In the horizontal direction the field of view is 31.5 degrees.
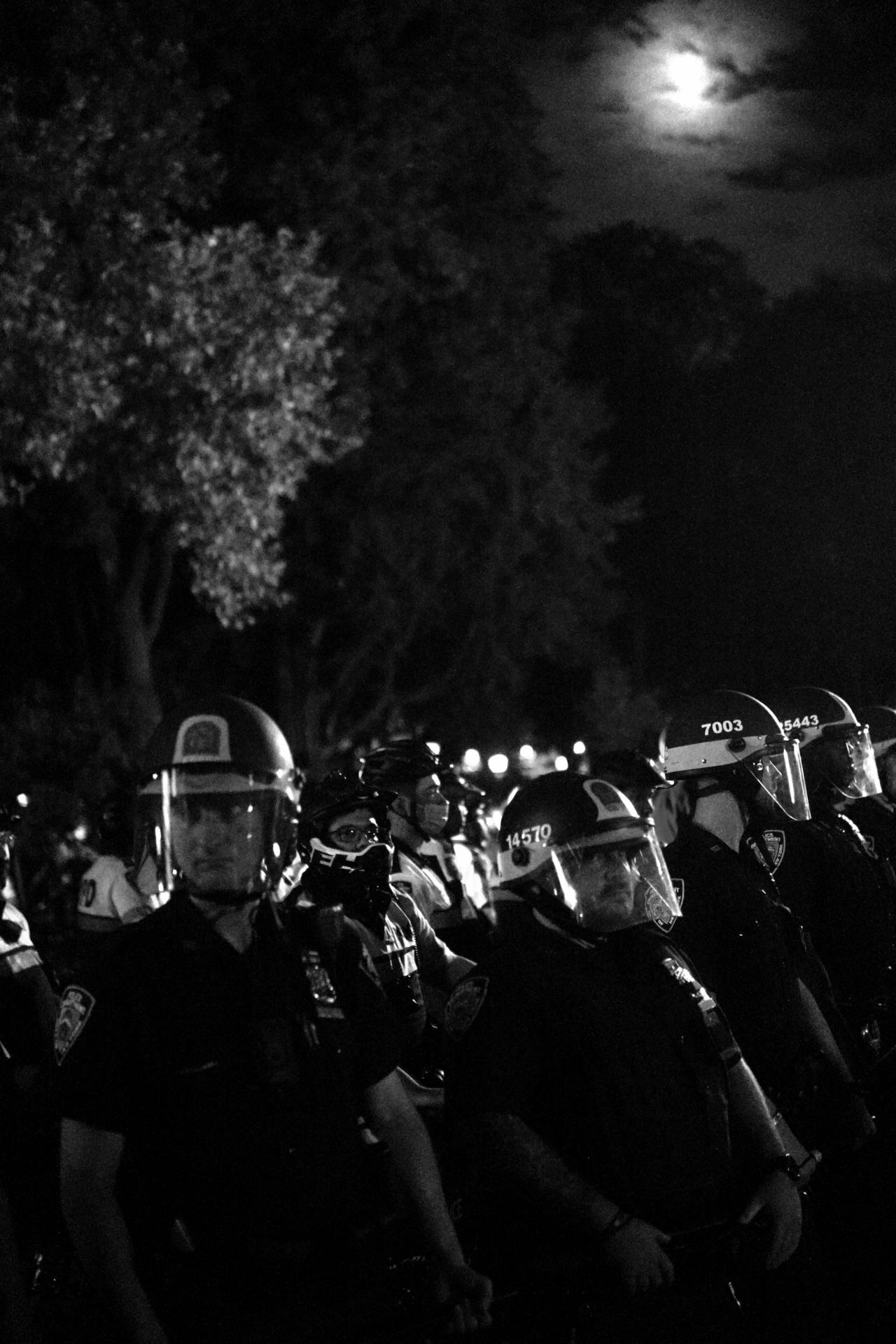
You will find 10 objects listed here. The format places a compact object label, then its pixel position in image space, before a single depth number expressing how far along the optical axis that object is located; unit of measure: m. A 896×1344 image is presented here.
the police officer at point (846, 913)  6.09
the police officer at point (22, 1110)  4.25
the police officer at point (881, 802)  7.84
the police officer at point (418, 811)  7.28
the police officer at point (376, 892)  5.44
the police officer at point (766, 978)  4.93
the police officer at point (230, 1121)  3.19
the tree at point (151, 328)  15.69
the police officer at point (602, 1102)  3.70
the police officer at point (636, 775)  7.38
